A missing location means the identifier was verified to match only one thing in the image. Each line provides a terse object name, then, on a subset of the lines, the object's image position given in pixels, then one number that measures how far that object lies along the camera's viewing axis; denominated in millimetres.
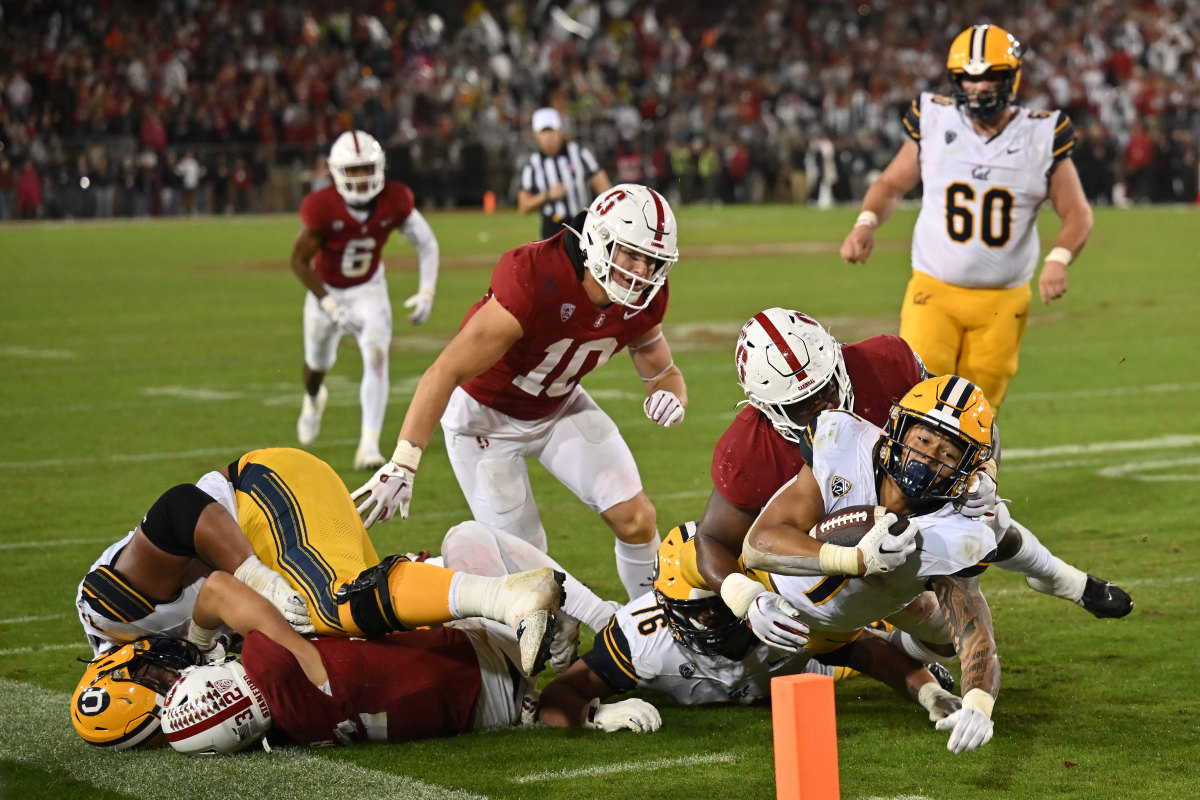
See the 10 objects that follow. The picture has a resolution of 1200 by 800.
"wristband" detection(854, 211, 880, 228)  13664
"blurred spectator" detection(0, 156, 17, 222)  54850
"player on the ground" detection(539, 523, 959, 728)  8680
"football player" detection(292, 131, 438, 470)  18203
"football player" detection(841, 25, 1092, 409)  13406
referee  26750
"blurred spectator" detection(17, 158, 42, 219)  55437
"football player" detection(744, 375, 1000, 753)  7812
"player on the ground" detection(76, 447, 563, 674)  8398
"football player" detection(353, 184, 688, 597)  9789
